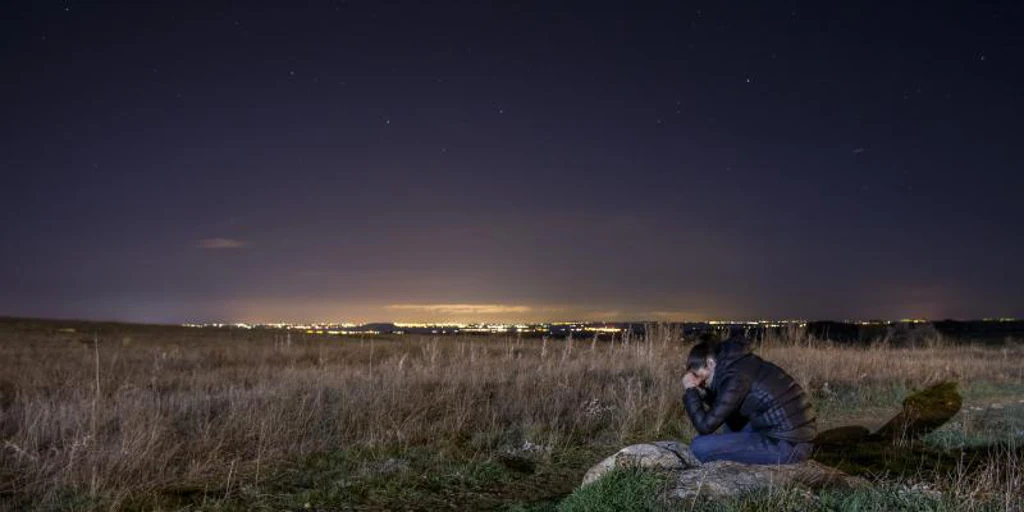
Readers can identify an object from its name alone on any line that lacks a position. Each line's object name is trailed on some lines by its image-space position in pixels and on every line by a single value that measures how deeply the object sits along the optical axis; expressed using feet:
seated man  20.75
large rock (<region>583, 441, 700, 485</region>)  20.86
